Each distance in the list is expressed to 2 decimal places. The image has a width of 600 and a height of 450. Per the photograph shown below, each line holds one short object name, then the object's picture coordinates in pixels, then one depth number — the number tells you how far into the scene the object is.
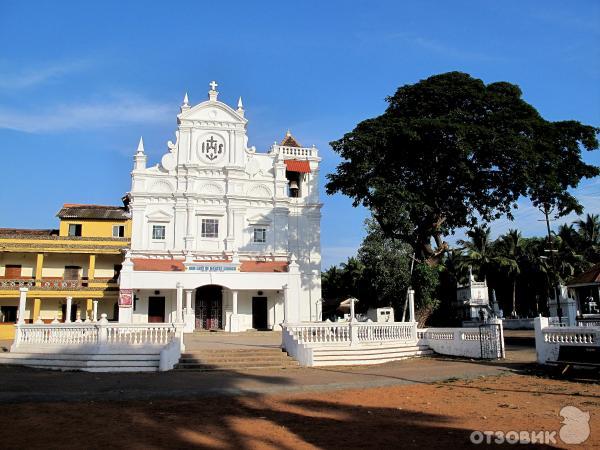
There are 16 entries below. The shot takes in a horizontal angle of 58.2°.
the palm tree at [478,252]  47.91
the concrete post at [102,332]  16.10
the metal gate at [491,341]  17.48
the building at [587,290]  25.38
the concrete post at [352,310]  17.92
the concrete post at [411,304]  20.84
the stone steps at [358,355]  16.79
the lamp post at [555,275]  27.91
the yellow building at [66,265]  31.80
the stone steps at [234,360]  15.71
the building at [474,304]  39.72
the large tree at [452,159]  25.61
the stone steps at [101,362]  15.41
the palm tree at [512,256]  45.59
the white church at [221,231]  28.64
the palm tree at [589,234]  45.41
